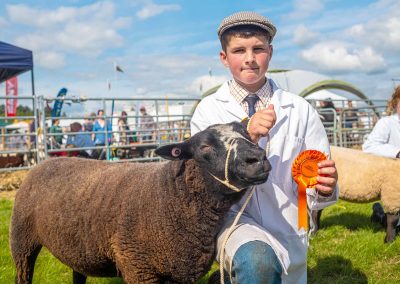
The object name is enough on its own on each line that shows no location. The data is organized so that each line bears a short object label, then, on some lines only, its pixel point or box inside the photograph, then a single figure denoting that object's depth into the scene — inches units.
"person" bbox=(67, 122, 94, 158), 425.1
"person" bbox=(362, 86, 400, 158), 214.2
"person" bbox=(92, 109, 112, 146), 454.0
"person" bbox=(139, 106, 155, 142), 573.8
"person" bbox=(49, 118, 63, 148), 407.0
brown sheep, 97.1
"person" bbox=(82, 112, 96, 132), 510.3
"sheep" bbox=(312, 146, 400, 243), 202.8
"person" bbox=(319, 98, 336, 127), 538.2
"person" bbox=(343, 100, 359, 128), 569.9
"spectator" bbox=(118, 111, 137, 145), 512.8
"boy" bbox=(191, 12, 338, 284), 99.2
